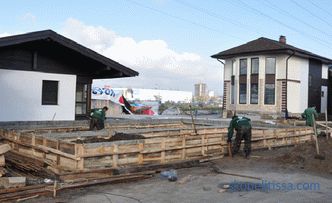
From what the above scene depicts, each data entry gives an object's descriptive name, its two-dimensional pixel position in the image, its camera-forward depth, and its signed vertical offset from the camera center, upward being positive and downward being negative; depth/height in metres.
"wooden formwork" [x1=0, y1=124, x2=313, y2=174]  9.97 -1.19
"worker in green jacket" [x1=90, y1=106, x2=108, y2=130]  15.26 -0.46
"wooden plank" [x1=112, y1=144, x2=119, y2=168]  10.39 -1.31
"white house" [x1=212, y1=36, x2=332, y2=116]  33.28 +3.08
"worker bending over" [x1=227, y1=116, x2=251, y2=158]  13.77 -0.69
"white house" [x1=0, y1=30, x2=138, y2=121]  14.65 +1.29
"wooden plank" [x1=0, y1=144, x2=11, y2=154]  9.06 -1.01
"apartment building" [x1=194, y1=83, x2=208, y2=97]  184.18 +10.16
